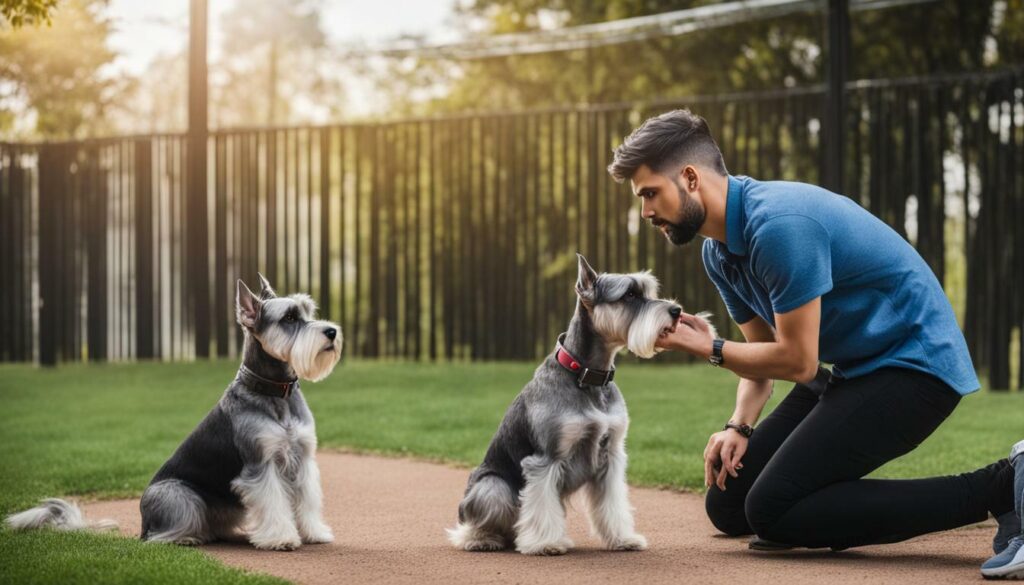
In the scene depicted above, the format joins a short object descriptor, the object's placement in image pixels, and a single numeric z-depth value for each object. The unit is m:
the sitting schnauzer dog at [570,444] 5.45
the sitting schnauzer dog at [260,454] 5.64
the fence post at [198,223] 15.81
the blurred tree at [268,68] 47.00
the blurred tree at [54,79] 22.08
